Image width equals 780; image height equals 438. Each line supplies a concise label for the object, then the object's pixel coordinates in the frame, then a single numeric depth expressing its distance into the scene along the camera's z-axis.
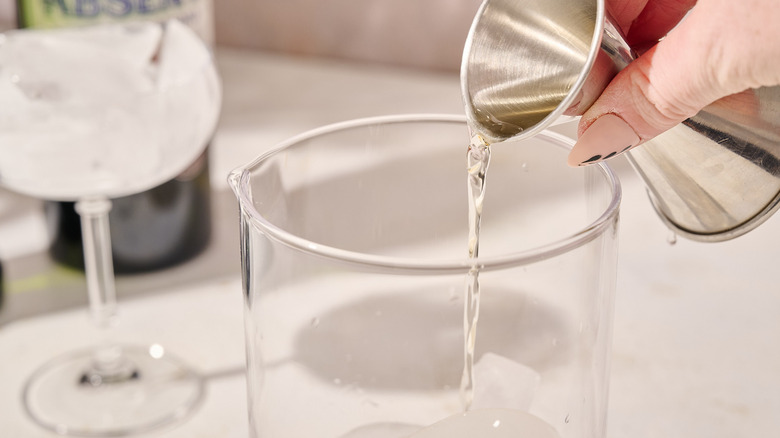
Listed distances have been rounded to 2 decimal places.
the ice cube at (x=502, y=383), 0.31
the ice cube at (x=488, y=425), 0.31
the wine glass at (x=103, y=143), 0.52
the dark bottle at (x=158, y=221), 0.65
